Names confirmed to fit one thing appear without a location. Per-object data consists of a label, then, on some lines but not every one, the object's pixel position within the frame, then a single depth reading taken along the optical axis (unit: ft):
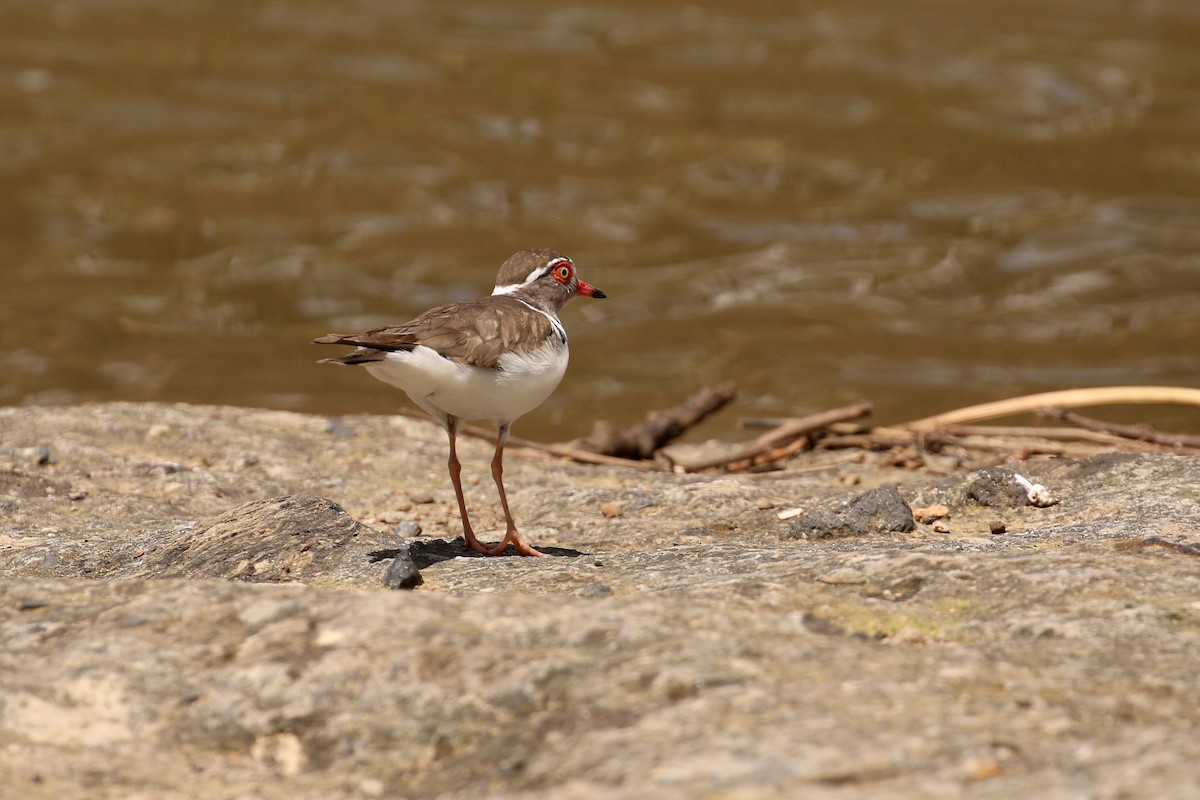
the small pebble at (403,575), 35.81
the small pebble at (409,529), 47.80
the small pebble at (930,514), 44.21
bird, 39.06
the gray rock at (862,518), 42.39
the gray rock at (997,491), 45.01
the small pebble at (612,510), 47.34
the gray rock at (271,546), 38.04
